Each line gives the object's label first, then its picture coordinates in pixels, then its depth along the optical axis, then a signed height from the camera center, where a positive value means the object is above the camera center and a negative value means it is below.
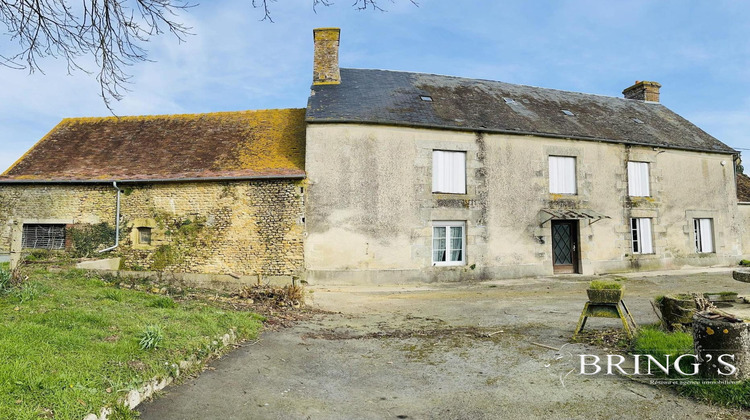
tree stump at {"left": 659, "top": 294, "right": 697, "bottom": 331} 5.30 -0.73
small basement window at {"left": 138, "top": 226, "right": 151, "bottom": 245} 13.45 +0.39
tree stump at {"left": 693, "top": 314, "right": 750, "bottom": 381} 3.87 -0.86
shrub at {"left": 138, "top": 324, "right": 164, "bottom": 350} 4.59 -0.92
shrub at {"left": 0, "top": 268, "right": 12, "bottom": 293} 6.48 -0.48
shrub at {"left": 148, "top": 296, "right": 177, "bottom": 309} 6.84 -0.82
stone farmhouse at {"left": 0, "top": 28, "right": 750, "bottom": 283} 12.77 +1.81
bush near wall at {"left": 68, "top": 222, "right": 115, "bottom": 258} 13.44 +0.33
